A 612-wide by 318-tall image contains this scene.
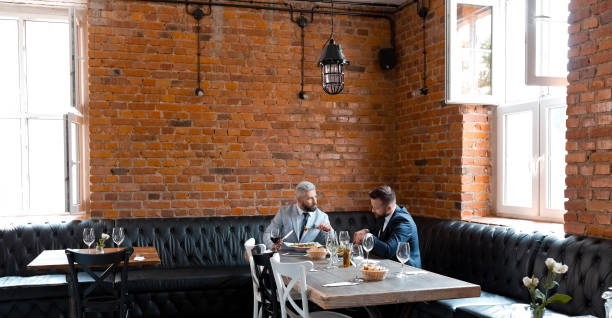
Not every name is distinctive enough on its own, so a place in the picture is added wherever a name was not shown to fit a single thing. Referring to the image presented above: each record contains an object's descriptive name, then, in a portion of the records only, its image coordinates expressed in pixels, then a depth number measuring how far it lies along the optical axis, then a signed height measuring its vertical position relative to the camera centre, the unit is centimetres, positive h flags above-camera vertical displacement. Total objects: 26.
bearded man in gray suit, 533 -64
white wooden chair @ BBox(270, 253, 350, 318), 331 -73
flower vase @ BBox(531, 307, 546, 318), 220 -60
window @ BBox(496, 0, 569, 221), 447 +15
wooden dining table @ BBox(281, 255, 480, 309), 312 -76
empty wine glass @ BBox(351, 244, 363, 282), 394 -72
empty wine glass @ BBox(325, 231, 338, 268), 403 -64
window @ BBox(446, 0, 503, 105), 545 +85
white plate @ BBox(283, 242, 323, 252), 457 -74
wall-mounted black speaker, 676 +100
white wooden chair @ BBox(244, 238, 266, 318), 421 -86
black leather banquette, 403 -95
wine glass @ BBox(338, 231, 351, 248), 413 -61
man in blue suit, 438 -60
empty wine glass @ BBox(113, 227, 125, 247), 479 -67
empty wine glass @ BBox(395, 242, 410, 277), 356 -61
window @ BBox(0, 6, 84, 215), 620 +41
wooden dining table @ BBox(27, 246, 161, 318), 438 -83
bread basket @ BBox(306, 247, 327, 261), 427 -74
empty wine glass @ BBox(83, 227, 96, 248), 474 -67
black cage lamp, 479 +67
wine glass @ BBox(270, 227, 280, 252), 451 -64
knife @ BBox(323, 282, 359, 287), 335 -75
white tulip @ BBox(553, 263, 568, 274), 214 -43
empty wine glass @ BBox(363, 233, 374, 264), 394 -61
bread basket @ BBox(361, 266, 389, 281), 348 -72
